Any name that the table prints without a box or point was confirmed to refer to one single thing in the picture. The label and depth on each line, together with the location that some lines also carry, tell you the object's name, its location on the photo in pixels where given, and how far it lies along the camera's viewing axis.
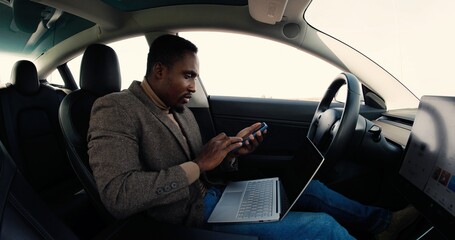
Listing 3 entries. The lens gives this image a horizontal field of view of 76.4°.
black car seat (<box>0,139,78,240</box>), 0.55
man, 0.84
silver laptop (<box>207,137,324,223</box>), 1.02
